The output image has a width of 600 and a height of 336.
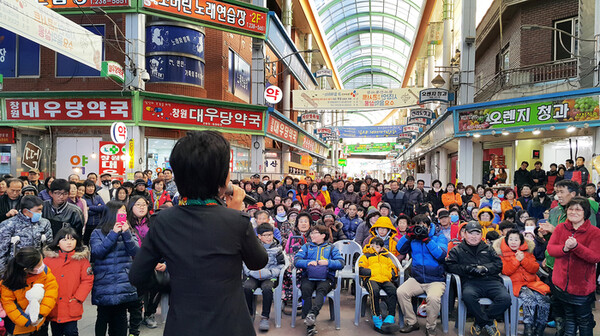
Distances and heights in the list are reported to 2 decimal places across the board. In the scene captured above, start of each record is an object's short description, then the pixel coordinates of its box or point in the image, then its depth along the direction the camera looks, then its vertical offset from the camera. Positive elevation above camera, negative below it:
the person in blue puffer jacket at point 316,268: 5.56 -1.47
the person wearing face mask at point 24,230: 4.55 -0.76
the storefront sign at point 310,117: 22.98 +2.96
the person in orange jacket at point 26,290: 3.86 -1.23
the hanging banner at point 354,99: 17.27 +3.12
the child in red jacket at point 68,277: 4.11 -1.17
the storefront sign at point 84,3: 12.86 +5.33
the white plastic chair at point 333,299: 5.62 -1.90
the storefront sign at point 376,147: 48.63 +2.64
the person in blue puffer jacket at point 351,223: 8.82 -1.22
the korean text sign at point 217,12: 13.24 +5.41
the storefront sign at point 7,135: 14.17 +1.11
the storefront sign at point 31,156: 14.30 +0.38
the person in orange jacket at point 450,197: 10.95 -0.78
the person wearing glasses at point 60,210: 5.47 -0.62
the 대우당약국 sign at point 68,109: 13.21 +1.95
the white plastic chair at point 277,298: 5.71 -1.89
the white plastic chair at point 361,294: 5.76 -1.86
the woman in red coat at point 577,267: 4.51 -1.13
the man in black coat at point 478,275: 5.21 -1.47
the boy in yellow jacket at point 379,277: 5.55 -1.62
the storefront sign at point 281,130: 16.98 +1.85
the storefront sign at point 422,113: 19.45 +2.76
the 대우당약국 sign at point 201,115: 13.44 +1.88
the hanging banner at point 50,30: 6.65 +2.68
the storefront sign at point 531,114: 11.61 +1.82
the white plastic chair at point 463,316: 5.38 -2.01
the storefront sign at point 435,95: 15.20 +2.85
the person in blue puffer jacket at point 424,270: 5.36 -1.48
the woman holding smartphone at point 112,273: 4.11 -1.13
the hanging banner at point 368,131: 31.48 +3.07
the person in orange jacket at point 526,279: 5.33 -1.55
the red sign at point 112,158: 13.20 +0.29
